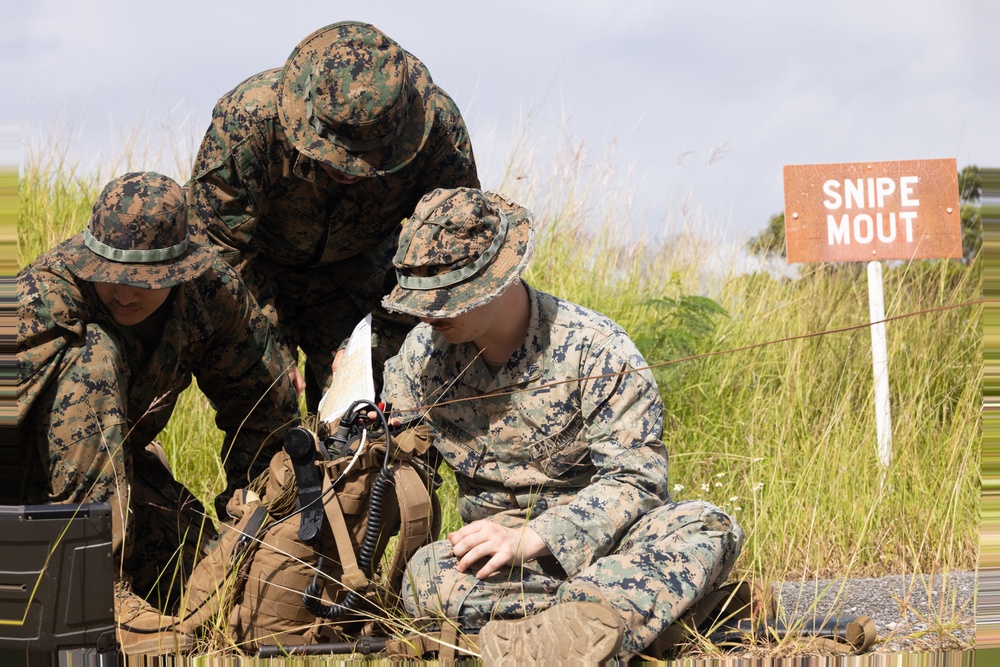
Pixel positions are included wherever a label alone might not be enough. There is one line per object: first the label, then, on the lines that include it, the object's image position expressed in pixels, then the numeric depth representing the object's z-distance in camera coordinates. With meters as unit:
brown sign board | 5.54
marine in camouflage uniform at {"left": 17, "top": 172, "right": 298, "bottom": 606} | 3.42
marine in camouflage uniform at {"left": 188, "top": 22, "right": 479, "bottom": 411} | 4.02
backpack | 3.10
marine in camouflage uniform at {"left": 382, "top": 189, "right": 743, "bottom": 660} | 2.91
